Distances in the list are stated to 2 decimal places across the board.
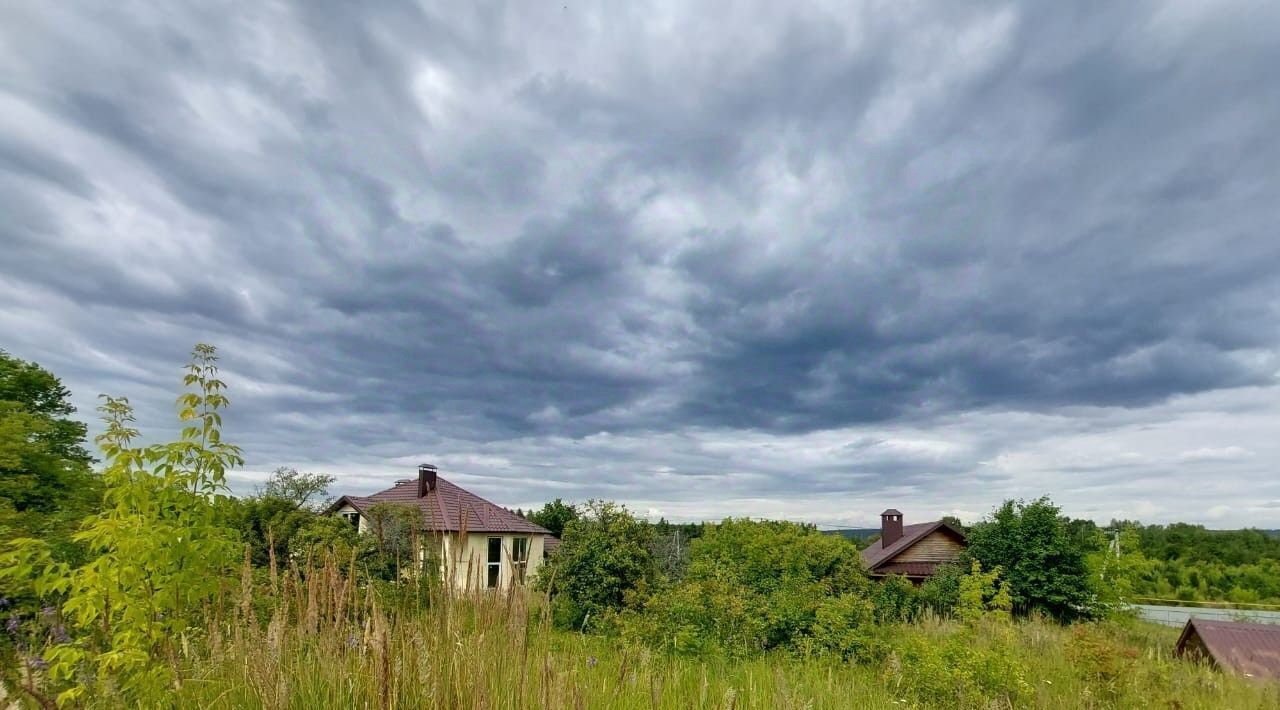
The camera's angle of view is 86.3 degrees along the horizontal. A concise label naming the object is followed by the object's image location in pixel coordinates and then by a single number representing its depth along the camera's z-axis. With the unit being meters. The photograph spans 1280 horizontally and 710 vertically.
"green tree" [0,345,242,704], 3.80
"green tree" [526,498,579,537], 47.31
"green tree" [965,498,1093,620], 20.14
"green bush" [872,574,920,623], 13.35
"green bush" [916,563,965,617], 20.12
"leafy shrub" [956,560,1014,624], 9.79
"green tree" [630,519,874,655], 9.21
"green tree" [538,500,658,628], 13.12
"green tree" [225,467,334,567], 16.08
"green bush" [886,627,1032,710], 6.79
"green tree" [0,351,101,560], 8.56
